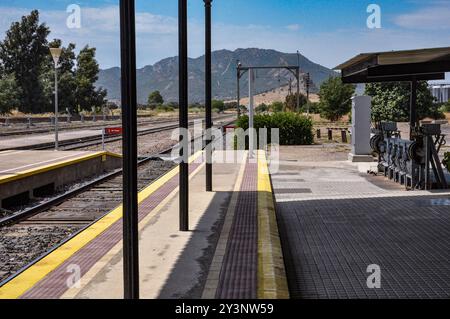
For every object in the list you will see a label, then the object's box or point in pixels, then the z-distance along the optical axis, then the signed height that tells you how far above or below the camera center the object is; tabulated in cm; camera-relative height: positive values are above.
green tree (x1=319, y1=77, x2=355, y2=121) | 7588 +274
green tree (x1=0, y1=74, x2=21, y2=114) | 5856 +293
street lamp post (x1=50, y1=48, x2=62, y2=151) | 2353 +283
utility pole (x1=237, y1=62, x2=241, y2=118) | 2986 +258
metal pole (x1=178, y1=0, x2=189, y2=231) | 785 +44
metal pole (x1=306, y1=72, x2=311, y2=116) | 6441 +459
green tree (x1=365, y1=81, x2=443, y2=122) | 5394 +180
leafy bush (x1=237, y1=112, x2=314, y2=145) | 3031 -29
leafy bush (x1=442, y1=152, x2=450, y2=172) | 1431 -103
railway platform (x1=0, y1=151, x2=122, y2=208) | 1249 -122
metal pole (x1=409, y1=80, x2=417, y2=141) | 1548 +33
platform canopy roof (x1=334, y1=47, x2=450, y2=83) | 1055 +118
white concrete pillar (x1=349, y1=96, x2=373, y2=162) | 1939 -4
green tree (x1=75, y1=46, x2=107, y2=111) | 7450 +499
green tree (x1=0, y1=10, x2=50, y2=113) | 6500 +726
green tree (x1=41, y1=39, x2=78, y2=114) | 6775 +501
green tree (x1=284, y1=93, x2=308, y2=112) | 7878 +257
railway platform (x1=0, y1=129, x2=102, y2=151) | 2450 -86
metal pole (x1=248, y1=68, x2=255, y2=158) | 2021 +41
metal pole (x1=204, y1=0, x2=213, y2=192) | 1071 +93
